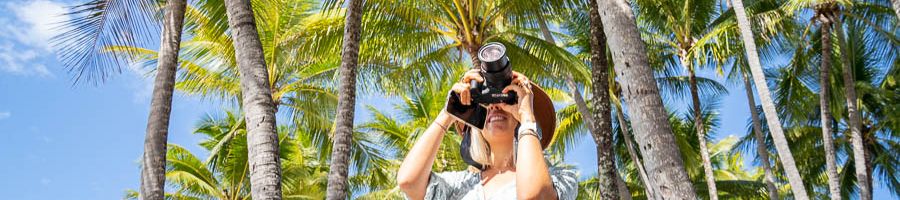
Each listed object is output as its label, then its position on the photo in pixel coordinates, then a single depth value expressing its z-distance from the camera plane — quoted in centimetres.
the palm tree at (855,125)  1709
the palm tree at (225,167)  2086
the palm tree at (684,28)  1942
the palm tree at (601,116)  976
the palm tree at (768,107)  1284
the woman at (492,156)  285
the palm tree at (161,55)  799
